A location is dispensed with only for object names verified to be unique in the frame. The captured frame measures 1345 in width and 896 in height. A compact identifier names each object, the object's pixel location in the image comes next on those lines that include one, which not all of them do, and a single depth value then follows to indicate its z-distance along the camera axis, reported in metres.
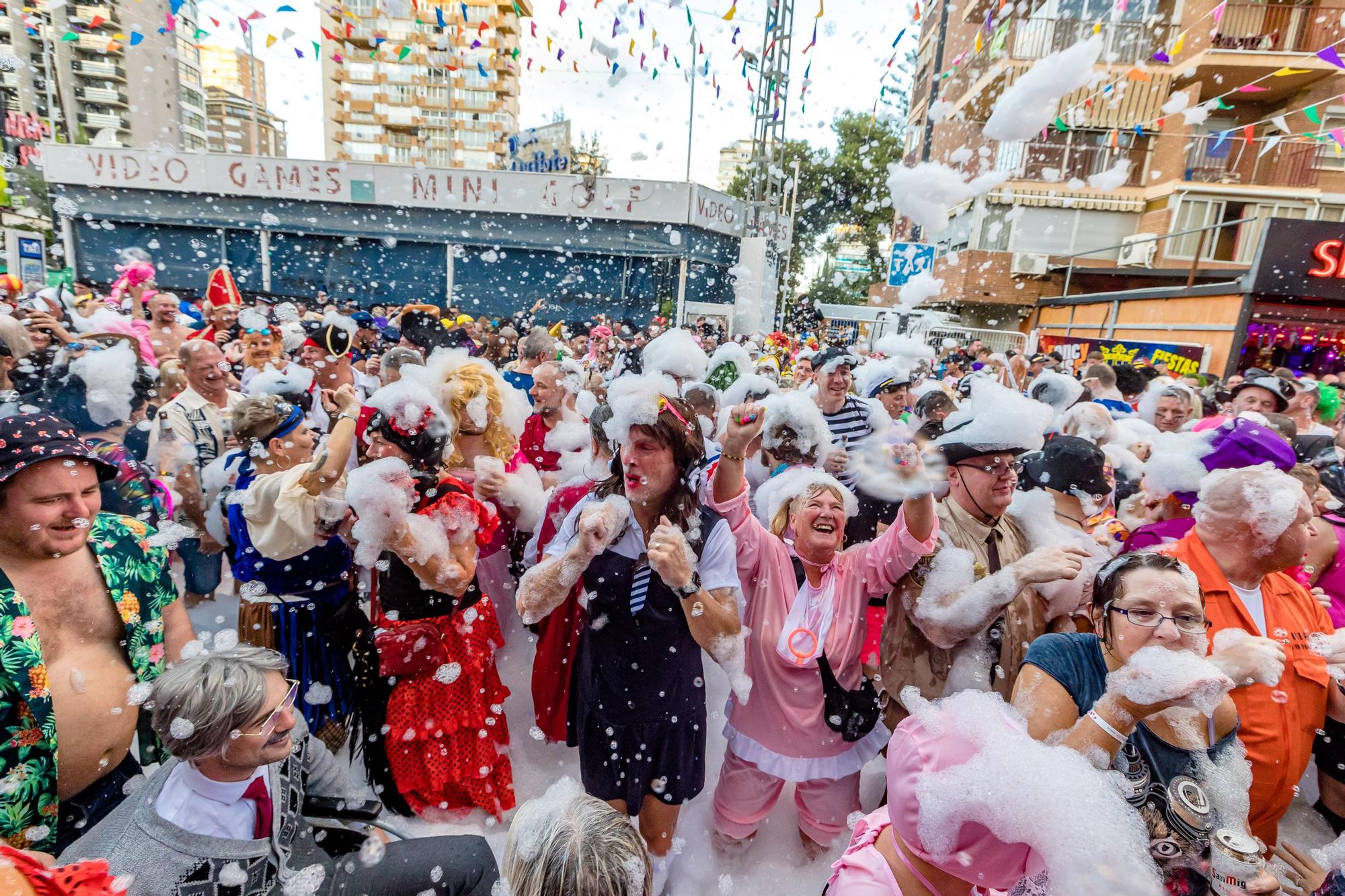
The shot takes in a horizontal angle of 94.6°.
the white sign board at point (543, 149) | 20.64
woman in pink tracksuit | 2.32
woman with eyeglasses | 1.41
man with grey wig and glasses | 1.40
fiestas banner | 10.66
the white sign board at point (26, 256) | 9.32
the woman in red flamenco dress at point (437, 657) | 2.29
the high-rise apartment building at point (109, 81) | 33.62
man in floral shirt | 1.54
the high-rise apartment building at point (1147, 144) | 14.66
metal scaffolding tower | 11.12
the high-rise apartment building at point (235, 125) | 38.87
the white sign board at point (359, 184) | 19.17
